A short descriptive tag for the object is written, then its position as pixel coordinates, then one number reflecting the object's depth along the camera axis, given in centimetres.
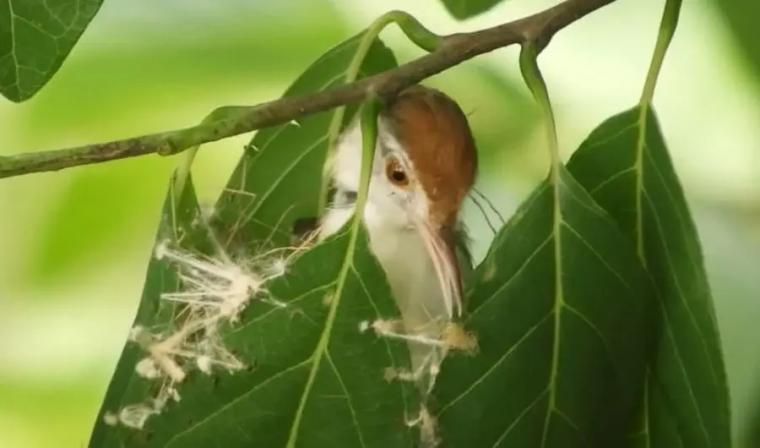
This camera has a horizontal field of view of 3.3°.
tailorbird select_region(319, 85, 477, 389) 167
